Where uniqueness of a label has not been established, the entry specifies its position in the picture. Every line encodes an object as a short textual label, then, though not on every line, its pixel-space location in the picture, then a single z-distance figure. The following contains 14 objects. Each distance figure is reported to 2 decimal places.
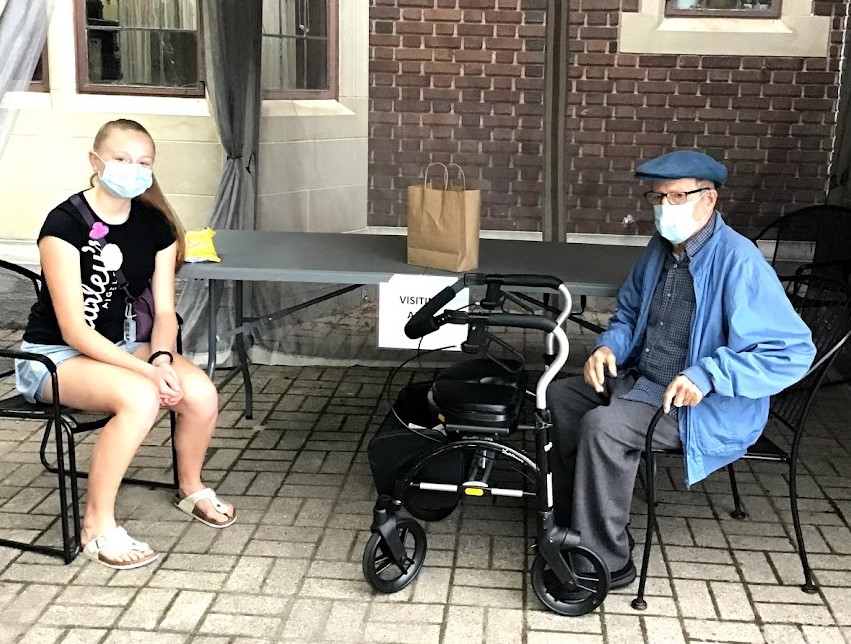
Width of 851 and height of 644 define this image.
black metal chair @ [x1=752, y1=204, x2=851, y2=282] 4.34
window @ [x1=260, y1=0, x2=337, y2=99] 4.50
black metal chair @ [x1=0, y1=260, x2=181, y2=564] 2.64
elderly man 2.38
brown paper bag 3.01
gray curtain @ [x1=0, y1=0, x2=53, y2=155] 2.54
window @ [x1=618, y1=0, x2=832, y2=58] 4.32
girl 2.71
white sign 2.96
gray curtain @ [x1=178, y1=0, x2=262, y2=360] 4.29
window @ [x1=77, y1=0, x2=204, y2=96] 5.04
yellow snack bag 3.26
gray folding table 3.15
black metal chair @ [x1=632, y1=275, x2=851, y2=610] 2.51
